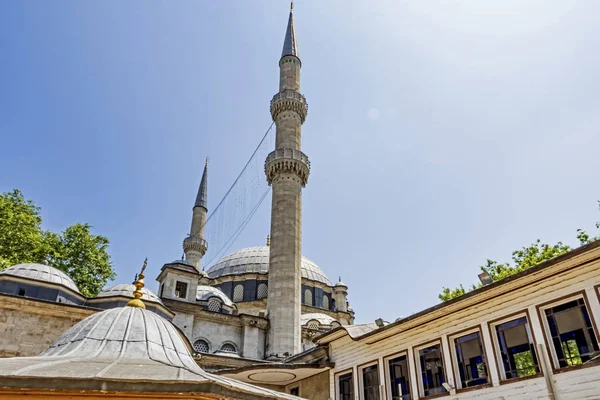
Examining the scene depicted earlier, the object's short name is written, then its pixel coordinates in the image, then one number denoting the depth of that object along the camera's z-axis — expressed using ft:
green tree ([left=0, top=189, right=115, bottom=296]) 78.69
